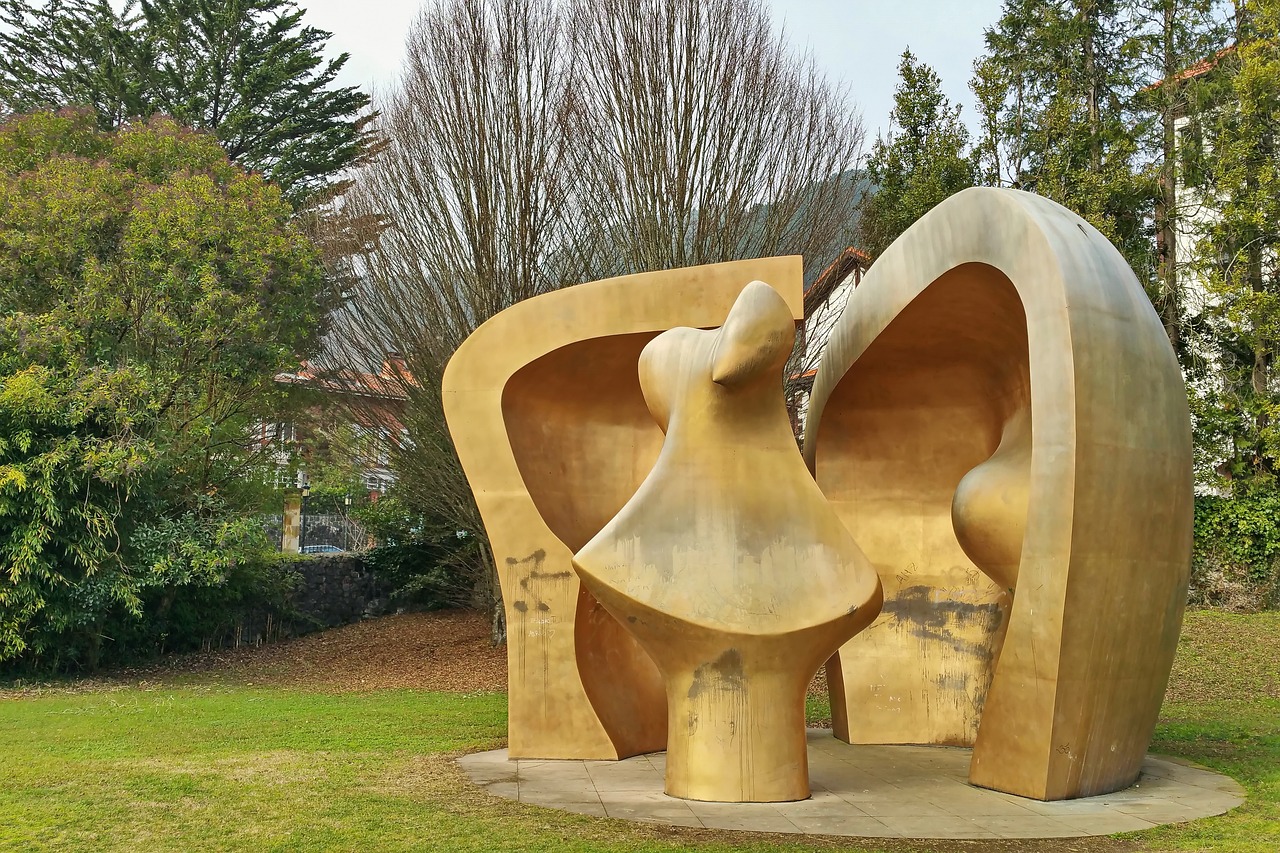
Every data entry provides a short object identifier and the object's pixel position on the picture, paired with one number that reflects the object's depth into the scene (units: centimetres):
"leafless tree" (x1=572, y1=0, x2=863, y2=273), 1831
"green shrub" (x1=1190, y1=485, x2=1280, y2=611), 1978
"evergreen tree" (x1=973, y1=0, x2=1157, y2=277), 2197
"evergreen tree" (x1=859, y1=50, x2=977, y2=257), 2245
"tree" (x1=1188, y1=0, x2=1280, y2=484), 1995
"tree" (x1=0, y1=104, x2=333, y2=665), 1622
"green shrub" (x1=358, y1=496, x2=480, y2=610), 2347
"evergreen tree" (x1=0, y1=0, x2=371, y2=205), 2645
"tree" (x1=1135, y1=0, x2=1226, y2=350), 2194
